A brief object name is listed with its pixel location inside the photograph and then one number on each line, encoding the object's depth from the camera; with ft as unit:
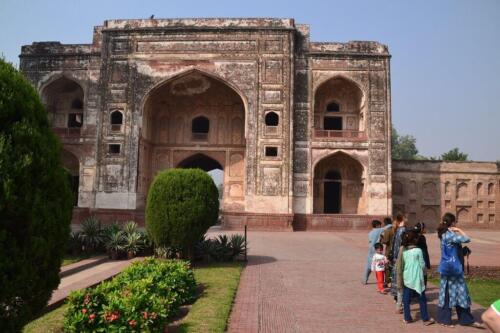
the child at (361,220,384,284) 25.13
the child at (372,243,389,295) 23.65
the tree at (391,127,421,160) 199.00
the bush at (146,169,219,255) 28.86
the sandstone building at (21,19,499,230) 66.44
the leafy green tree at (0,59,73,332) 9.48
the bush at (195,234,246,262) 32.19
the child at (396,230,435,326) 17.95
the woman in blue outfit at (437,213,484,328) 17.83
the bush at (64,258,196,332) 14.05
